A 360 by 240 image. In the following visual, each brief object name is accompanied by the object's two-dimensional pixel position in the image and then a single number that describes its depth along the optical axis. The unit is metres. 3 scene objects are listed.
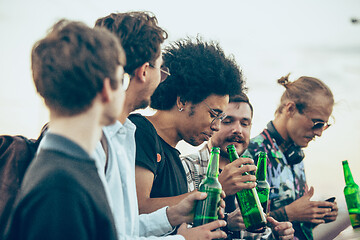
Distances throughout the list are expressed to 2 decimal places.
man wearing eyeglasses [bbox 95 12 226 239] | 1.40
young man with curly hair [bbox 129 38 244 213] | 1.85
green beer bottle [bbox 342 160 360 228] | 3.07
